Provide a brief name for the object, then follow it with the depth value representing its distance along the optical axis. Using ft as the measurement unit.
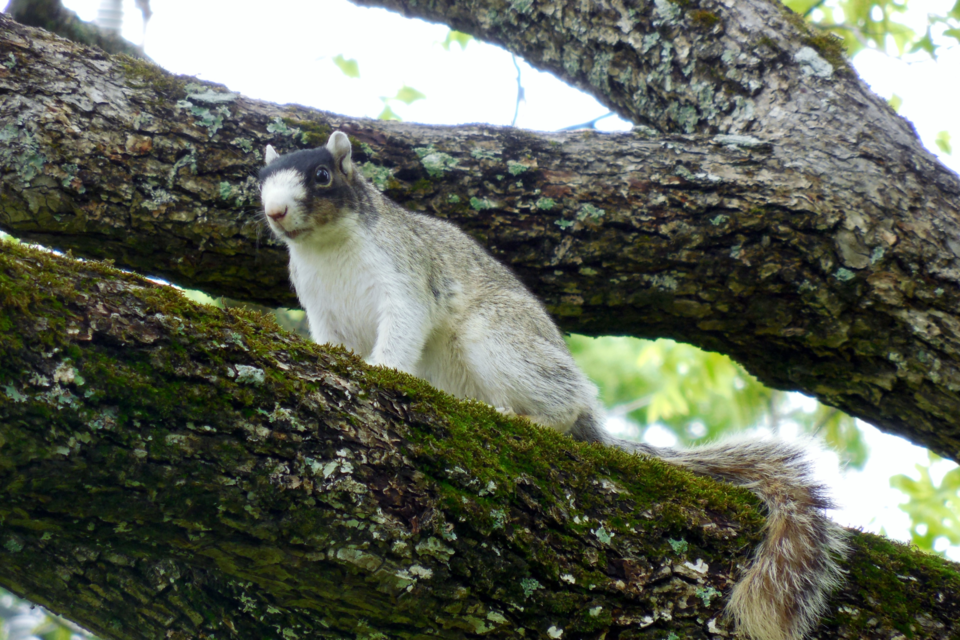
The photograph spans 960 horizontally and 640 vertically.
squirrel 26.73
